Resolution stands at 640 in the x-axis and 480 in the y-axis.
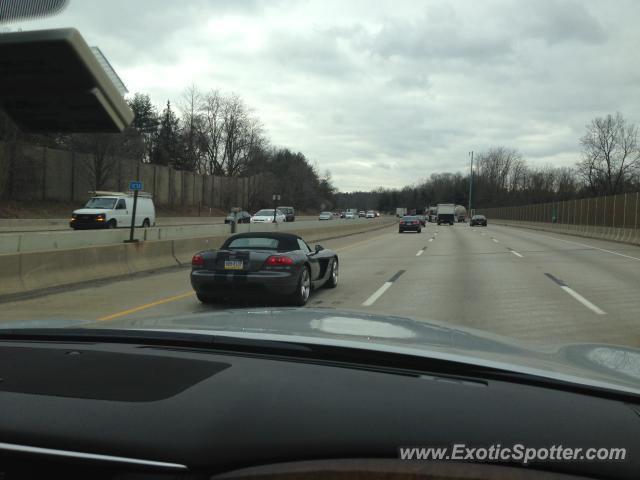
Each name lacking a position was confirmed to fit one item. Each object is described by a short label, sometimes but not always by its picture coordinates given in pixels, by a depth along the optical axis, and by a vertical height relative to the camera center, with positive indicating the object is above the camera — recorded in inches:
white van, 1120.2 -16.1
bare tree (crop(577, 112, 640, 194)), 3708.2 +369.8
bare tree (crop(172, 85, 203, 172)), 3860.7 +467.6
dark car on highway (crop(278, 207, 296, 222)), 2316.7 -2.8
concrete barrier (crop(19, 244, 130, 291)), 450.9 -56.4
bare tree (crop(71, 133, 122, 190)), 1840.6 +128.6
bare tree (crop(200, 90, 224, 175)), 3993.6 +500.2
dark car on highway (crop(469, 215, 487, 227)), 2950.3 -8.0
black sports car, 370.0 -40.1
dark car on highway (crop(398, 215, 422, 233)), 1863.9 -29.4
